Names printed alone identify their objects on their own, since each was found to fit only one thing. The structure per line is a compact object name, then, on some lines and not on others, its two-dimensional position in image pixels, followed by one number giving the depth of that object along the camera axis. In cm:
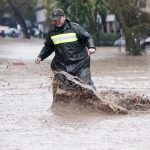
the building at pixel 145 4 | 4493
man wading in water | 1232
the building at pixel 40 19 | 11342
